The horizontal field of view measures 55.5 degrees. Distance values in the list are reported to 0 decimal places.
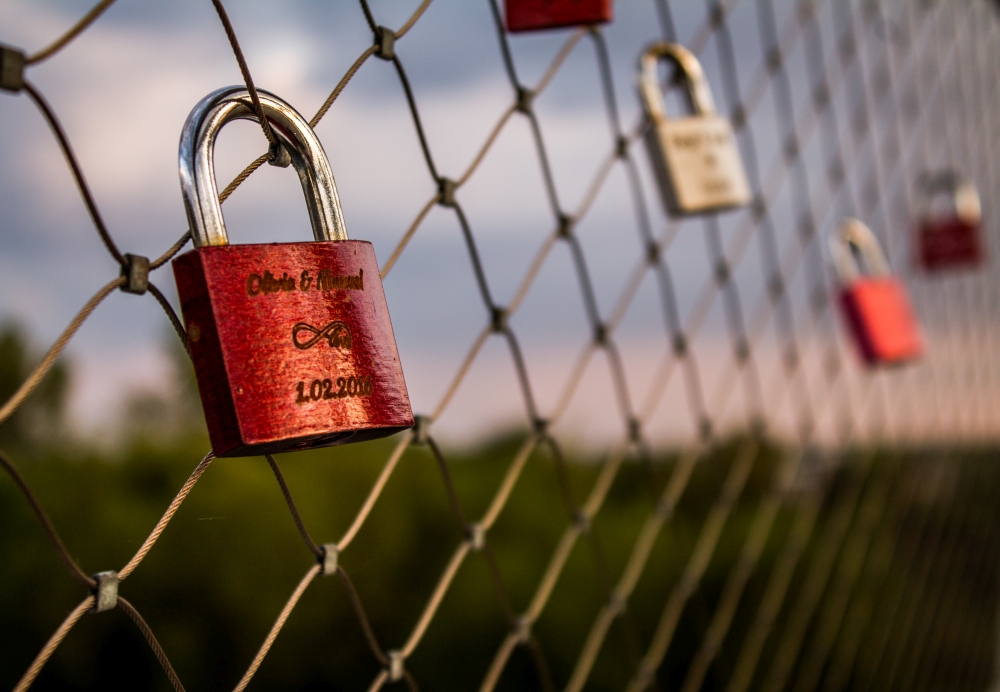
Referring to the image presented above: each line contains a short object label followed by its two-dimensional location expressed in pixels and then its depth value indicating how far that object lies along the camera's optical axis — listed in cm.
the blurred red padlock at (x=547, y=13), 69
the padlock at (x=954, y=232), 198
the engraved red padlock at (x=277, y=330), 35
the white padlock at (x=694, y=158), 94
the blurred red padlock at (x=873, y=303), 134
